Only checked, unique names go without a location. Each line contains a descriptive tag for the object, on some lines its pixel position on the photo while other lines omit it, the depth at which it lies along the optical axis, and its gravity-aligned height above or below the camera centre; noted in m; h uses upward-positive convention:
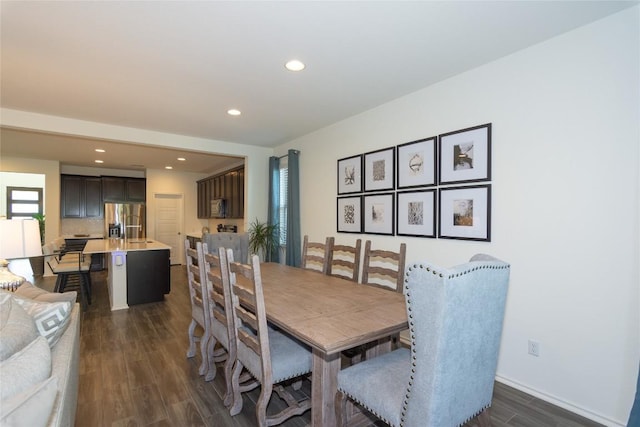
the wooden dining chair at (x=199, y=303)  2.38 -0.75
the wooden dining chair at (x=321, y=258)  3.03 -0.45
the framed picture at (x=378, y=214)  3.28 -0.04
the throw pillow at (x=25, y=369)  0.83 -0.45
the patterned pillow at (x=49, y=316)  1.36 -0.47
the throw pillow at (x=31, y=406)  0.70 -0.46
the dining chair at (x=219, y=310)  1.96 -0.70
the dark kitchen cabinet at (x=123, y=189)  7.42 +0.48
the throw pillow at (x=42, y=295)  1.75 -0.49
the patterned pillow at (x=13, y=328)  1.02 -0.42
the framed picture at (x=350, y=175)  3.65 +0.42
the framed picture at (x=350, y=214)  3.67 -0.05
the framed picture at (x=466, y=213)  2.47 -0.02
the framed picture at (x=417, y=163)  2.86 +0.45
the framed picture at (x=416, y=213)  2.86 -0.03
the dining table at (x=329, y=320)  1.45 -0.57
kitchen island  4.29 -0.90
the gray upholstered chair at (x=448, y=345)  1.14 -0.52
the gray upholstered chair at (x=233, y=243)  3.69 -0.40
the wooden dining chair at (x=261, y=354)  1.64 -0.83
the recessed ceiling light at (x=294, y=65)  2.44 +1.14
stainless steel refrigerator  7.18 -0.26
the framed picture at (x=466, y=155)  2.48 +0.46
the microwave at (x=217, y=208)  6.66 +0.03
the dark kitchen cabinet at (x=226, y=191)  5.97 +0.39
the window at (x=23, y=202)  6.92 +0.15
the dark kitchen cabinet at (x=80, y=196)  7.04 +0.28
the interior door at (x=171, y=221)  7.86 -0.30
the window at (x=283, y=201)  4.94 +0.14
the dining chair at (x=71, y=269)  4.48 -0.86
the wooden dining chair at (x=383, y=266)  2.46 -0.51
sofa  0.76 -0.47
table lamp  2.12 -0.23
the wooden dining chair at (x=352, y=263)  2.86 -0.47
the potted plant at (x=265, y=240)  4.93 -0.47
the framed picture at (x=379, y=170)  3.26 +0.43
